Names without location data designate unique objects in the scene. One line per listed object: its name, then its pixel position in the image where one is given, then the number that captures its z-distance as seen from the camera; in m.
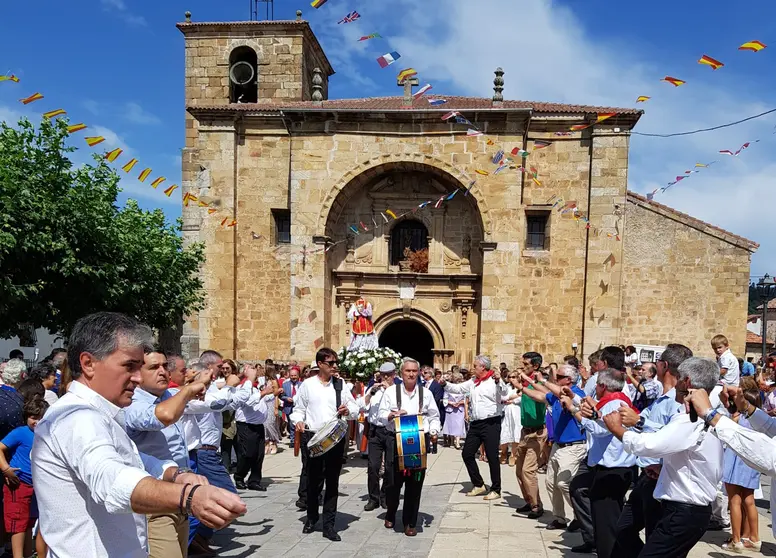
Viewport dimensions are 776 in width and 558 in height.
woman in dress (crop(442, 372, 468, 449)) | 13.59
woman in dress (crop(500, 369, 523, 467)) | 11.31
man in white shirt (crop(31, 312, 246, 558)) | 1.88
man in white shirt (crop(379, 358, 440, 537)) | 6.92
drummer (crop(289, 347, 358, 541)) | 7.15
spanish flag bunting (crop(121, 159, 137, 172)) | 16.16
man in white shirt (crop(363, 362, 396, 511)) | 8.26
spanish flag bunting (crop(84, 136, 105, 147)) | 14.02
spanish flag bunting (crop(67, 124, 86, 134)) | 13.15
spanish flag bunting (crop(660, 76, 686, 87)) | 10.59
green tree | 11.98
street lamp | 17.80
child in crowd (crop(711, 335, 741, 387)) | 8.32
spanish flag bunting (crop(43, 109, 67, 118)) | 13.04
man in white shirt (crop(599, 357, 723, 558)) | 4.00
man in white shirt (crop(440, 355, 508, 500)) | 8.32
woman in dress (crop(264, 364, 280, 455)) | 12.41
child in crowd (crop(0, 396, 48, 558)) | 5.52
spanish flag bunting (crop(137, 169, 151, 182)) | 17.06
